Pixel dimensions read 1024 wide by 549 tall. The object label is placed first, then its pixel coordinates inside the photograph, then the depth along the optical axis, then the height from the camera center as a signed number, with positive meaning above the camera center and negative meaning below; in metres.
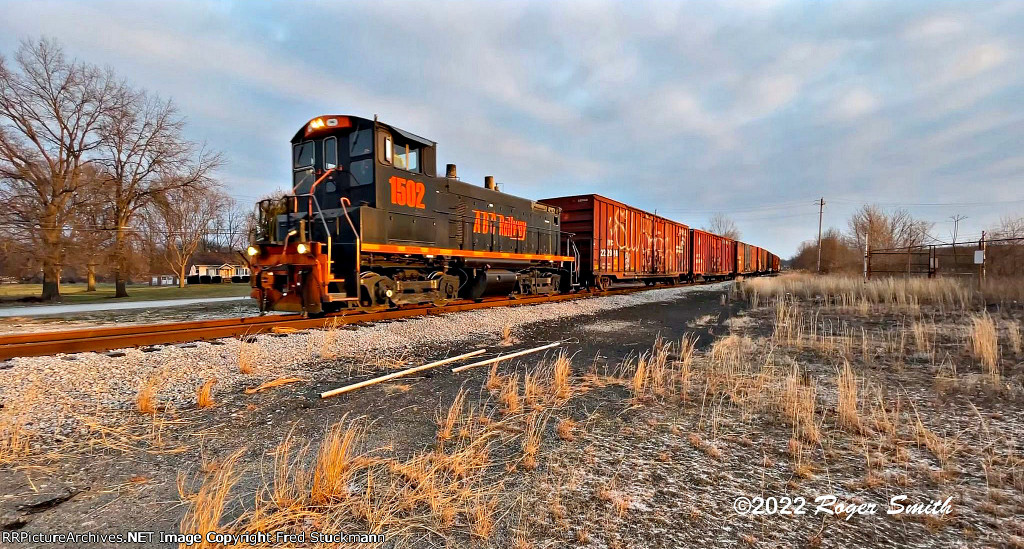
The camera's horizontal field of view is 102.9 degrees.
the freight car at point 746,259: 37.55 +1.73
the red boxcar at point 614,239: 16.53 +1.71
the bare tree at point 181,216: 24.27 +4.08
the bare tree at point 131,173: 22.36 +6.15
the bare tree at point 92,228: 20.14 +2.57
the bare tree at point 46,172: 19.12 +5.22
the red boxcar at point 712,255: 27.45 +1.65
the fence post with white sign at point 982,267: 16.30 +0.38
